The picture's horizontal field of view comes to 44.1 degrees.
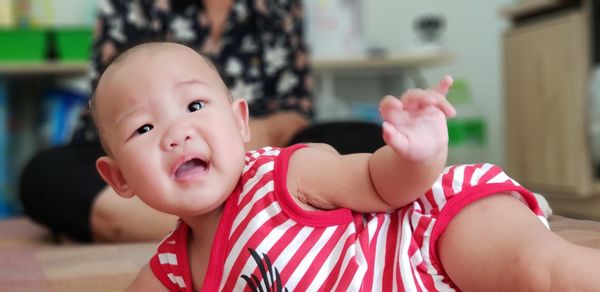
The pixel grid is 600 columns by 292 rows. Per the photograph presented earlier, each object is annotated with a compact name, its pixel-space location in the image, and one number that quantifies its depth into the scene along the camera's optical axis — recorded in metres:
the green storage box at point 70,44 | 2.32
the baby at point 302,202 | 0.59
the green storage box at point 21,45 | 2.27
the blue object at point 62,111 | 2.43
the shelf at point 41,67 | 2.26
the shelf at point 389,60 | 2.38
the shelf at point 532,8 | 2.05
